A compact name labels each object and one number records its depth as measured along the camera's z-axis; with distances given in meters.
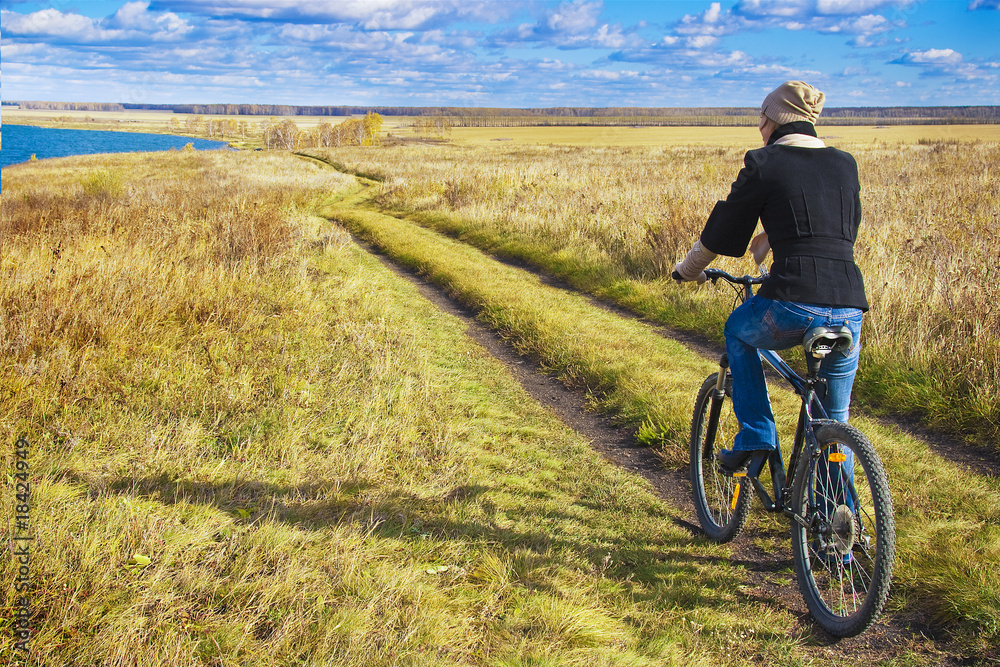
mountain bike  2.50
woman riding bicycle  2.76
